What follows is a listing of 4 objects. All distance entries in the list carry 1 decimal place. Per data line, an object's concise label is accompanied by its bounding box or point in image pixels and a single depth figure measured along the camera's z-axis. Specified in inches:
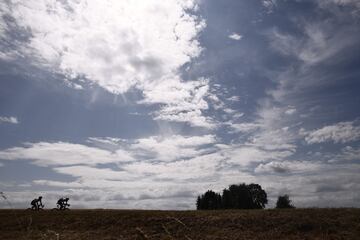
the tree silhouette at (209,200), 2368.2
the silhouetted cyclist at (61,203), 1220.0
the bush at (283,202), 1910.8
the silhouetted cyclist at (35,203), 1190.2
